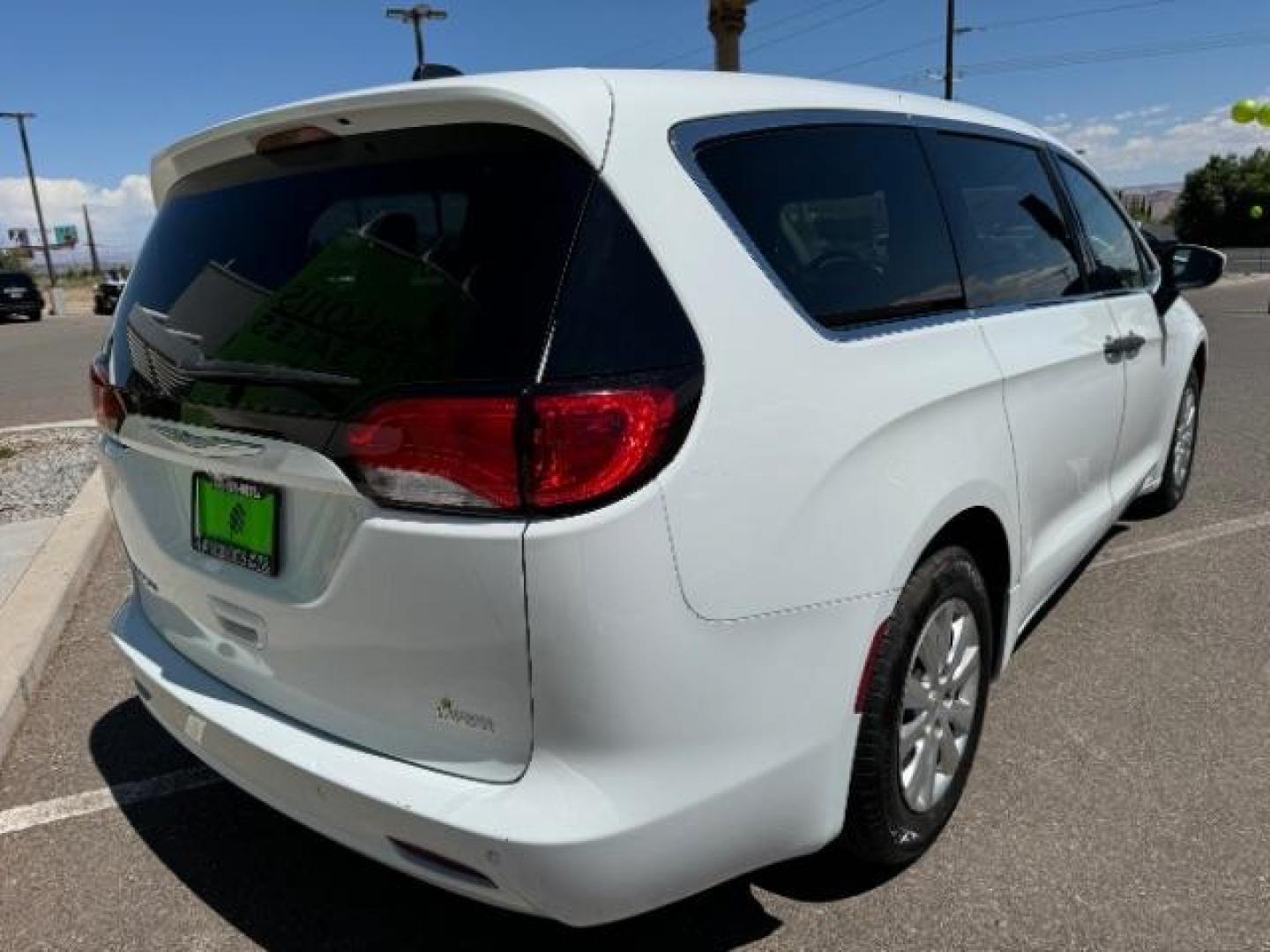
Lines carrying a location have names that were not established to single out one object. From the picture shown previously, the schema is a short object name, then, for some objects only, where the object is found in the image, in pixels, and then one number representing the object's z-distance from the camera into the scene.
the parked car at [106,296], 35.84
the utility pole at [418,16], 36.00
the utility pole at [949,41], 37.16
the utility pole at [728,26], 14.52
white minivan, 1.74
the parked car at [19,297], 32.31
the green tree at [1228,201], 58.50
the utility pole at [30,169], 48.09
